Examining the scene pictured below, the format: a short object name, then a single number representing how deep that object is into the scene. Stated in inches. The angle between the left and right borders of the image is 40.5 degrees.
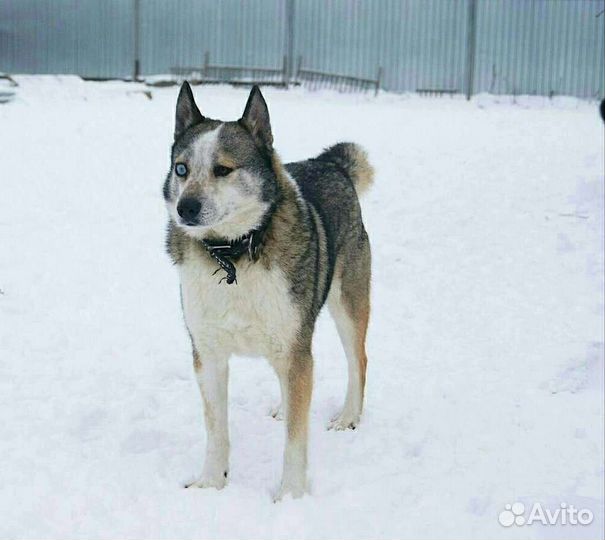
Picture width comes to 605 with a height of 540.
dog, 138.9
